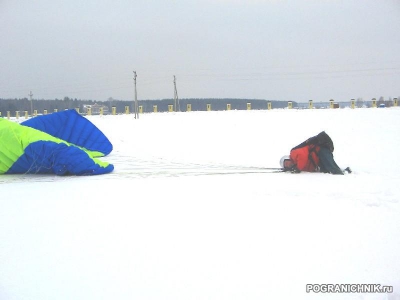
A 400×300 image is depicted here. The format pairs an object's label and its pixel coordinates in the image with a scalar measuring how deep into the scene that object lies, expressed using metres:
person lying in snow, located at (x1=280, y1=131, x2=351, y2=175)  5.70
